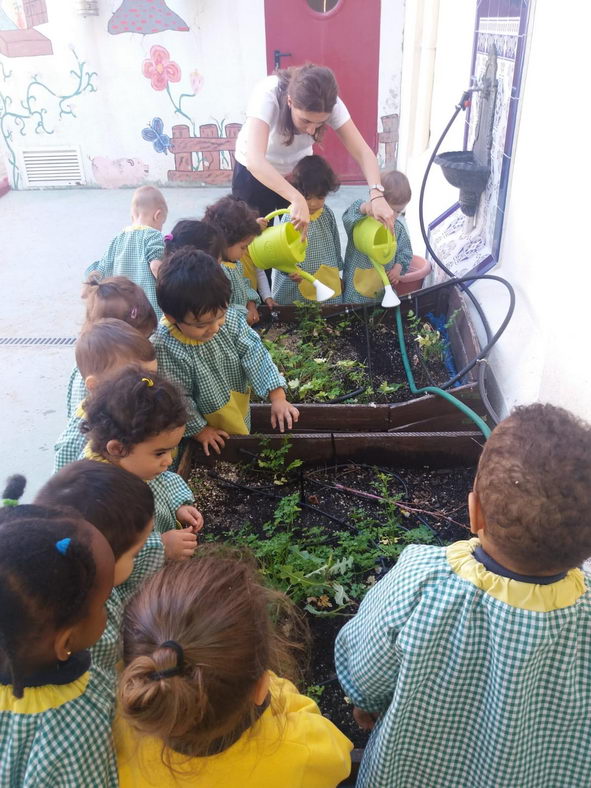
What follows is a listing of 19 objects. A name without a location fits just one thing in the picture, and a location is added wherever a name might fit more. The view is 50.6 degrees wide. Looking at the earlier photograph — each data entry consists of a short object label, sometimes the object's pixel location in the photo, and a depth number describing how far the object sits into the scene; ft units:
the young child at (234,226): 8.66
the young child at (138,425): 5.10
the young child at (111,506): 4.04
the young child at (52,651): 2.90
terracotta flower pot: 11.41
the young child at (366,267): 10.53
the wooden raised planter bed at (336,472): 7.17
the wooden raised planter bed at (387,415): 8.11
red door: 20.11
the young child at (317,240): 9.82
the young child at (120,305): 6.81
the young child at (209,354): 6.61
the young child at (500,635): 3.12
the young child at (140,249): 9.04
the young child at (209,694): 2.77
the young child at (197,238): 8.21
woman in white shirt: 8.77
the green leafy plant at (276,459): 7.63
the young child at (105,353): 5.90
